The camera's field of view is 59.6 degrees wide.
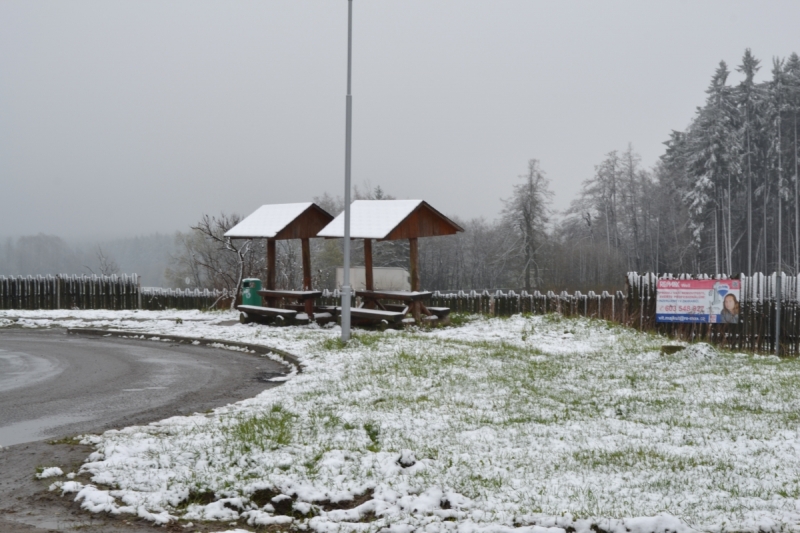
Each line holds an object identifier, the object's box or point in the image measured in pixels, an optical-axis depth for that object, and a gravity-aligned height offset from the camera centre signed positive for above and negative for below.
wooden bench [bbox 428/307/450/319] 21.38 -1.06
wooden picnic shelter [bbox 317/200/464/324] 19.69 +1.44
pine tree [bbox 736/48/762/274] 58.69 +15.31
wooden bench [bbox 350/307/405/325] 19.36 -1.08
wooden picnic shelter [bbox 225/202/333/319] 21.20 +1.51
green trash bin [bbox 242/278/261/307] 23.20 -0.51
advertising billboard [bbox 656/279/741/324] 18.97 -0.62
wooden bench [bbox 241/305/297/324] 20.64 -1.09
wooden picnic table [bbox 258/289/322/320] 20.55 -0.57
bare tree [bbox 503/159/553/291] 58.44 +5.56
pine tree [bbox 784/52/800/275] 54.19 +15.01
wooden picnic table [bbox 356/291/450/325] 19.72 -0.60
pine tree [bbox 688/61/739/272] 56.97 +10.06
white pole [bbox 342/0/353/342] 15.45 +1.48
